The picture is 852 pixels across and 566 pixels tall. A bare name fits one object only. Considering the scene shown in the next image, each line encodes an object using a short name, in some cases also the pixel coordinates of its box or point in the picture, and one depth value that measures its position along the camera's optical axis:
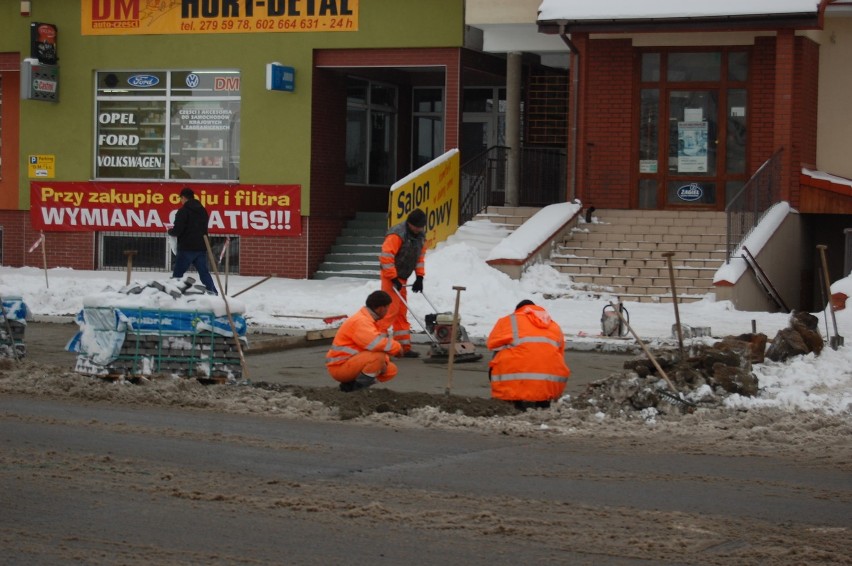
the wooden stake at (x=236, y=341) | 12.27
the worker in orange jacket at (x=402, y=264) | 15.55
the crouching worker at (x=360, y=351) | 12.09
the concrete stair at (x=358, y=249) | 25.08
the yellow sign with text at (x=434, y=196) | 22.84
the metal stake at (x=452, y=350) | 12.27
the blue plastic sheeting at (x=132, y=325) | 12.25
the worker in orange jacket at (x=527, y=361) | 11.55
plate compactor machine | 15.38
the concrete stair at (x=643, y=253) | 21.50
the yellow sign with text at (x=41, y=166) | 26.56
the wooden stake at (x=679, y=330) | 12.25
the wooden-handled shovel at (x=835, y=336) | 14.73
